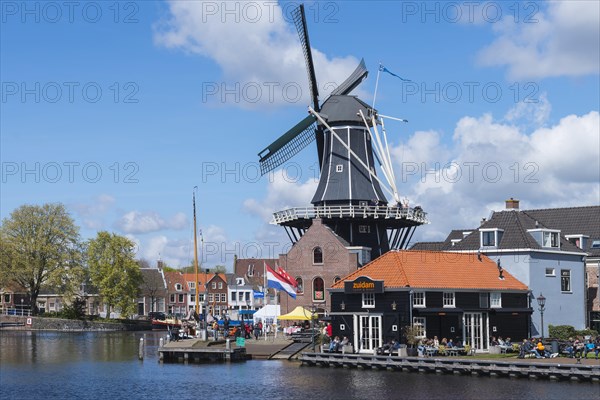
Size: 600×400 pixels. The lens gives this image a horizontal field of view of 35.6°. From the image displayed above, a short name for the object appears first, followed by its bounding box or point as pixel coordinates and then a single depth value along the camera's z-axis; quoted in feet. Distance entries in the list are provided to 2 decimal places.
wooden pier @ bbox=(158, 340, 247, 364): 194.59
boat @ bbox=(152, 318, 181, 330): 381.48
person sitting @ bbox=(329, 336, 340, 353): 185.26
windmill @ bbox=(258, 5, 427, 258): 253.03
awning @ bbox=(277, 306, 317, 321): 219.82
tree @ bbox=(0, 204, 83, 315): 357.61
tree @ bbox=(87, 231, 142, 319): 367.04
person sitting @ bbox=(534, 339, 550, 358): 167.63
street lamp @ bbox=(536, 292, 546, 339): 176.76
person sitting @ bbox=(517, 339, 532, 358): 172.55
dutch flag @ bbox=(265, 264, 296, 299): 210.59
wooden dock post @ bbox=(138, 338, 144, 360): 202.80
